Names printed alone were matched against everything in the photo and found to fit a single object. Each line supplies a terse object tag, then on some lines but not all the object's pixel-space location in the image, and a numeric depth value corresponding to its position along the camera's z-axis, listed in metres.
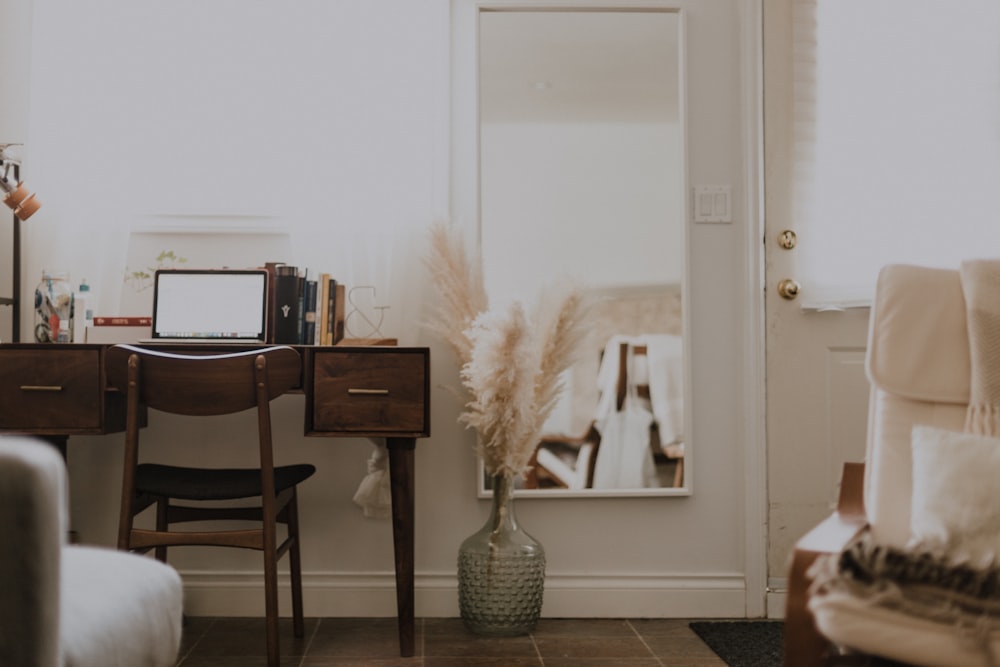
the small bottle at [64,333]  2.45
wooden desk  2.20
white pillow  1.36
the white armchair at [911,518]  1.15
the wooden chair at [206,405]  2.03
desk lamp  2.40
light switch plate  2.70
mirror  2.67
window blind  2.65
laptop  2.48
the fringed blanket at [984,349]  1.55
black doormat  2.23
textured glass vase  2.41
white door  2.65
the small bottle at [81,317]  2.50
